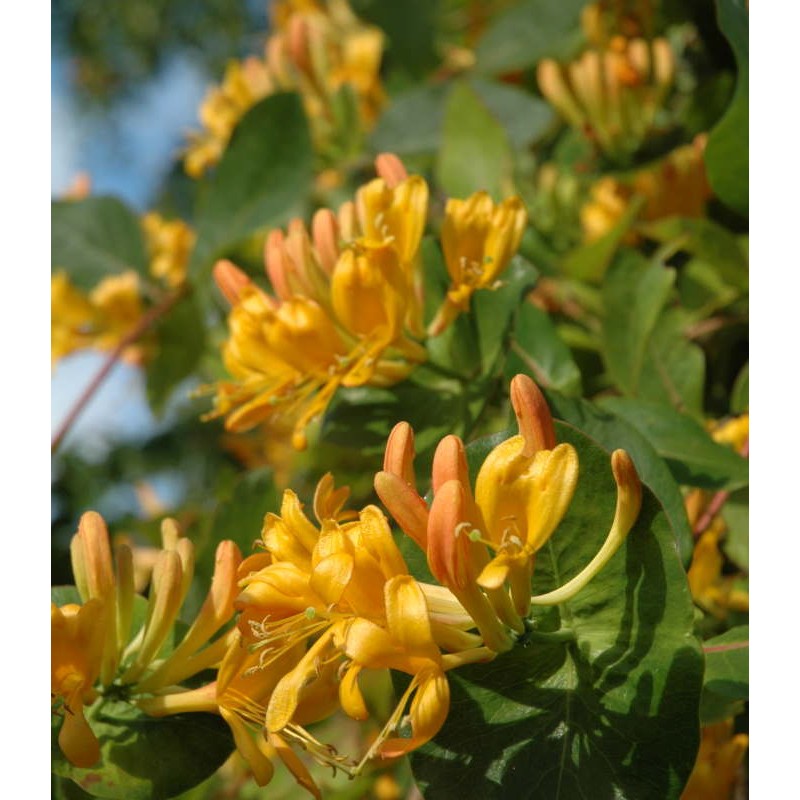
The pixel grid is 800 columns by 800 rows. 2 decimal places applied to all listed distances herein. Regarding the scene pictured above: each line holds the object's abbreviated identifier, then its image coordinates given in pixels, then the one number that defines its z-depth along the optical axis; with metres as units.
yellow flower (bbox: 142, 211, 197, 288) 1.27
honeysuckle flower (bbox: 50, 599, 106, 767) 0.55
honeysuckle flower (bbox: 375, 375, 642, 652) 0.45
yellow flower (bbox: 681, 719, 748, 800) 0.68
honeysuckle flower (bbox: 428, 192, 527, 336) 0.67
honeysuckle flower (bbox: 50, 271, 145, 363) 1.21
